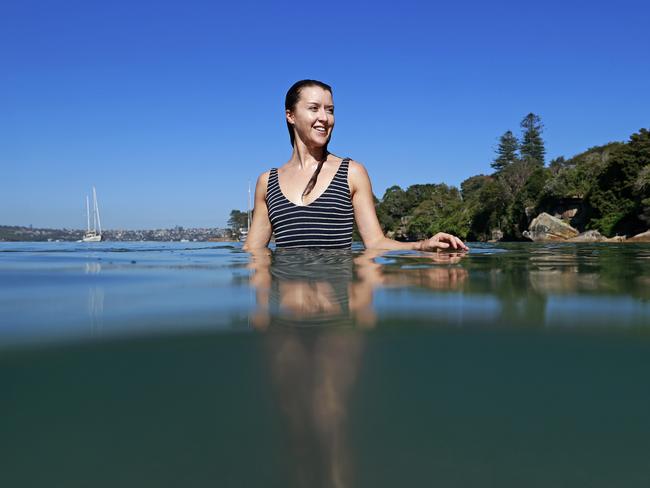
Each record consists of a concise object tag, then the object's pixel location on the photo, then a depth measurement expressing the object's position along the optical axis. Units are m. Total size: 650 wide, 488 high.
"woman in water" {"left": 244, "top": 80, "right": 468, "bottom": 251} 3.50
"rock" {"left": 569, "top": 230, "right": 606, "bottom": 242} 24.03
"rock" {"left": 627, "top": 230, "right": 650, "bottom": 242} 19.62
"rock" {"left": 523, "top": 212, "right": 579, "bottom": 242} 26.56
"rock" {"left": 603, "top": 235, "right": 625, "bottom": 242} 22.40
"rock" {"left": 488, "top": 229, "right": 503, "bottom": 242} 36.62
